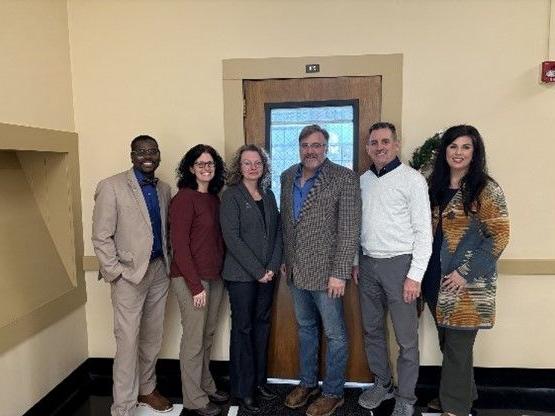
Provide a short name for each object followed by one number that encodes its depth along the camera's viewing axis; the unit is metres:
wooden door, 2.50
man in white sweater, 2.08
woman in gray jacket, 2.18
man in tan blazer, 2.11
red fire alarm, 2.37
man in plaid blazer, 2.12
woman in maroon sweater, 2.15
